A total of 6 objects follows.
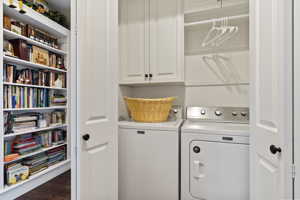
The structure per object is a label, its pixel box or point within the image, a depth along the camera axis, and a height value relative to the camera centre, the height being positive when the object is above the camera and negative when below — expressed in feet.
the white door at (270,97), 2.53 +0.04
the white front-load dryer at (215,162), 4.25 -1.79
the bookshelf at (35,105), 6.16 -0.27
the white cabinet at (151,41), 5.91 +2.26
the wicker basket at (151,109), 5.72 -0.37
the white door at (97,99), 3.49 +0.00
